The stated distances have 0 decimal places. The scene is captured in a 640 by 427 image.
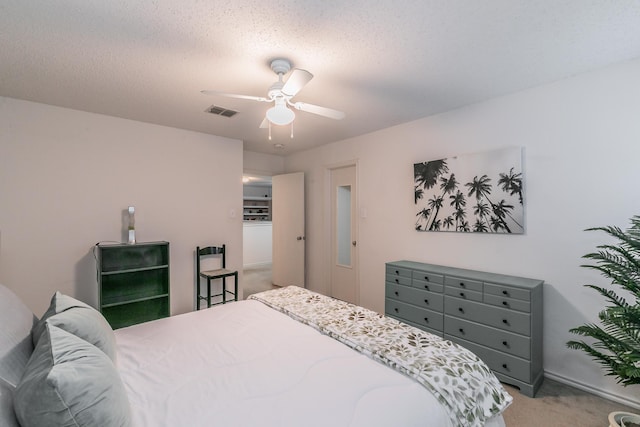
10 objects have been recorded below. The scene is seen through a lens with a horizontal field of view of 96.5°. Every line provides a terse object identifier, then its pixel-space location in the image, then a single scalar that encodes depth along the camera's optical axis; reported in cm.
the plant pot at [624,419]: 159
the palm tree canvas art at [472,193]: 248
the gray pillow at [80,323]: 118
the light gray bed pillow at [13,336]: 96
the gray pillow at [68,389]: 76
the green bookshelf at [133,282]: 289
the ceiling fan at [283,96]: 178
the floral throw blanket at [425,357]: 119
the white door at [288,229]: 467
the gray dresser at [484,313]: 214
